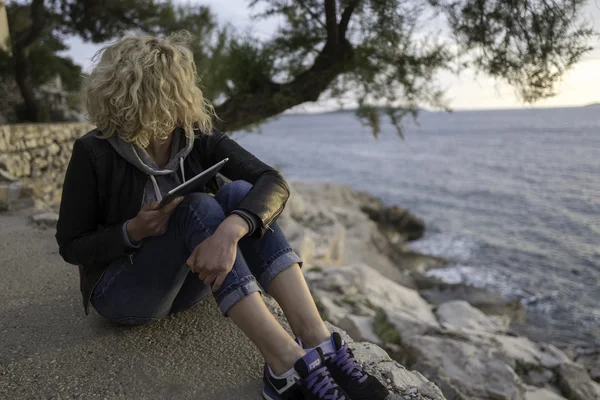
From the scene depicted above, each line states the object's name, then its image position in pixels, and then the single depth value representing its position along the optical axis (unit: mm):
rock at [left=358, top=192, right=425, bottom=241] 14992
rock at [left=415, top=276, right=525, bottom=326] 8750
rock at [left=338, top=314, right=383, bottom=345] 4359
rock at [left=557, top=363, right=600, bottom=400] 4578
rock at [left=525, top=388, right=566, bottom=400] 4112
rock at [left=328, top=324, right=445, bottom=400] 1953
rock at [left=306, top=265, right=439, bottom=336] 4863
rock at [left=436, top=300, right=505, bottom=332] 6008
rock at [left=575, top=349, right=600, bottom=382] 5649
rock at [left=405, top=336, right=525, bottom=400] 3721
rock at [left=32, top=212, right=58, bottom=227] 4368
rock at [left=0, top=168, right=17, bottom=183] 5520
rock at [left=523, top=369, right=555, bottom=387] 4703
